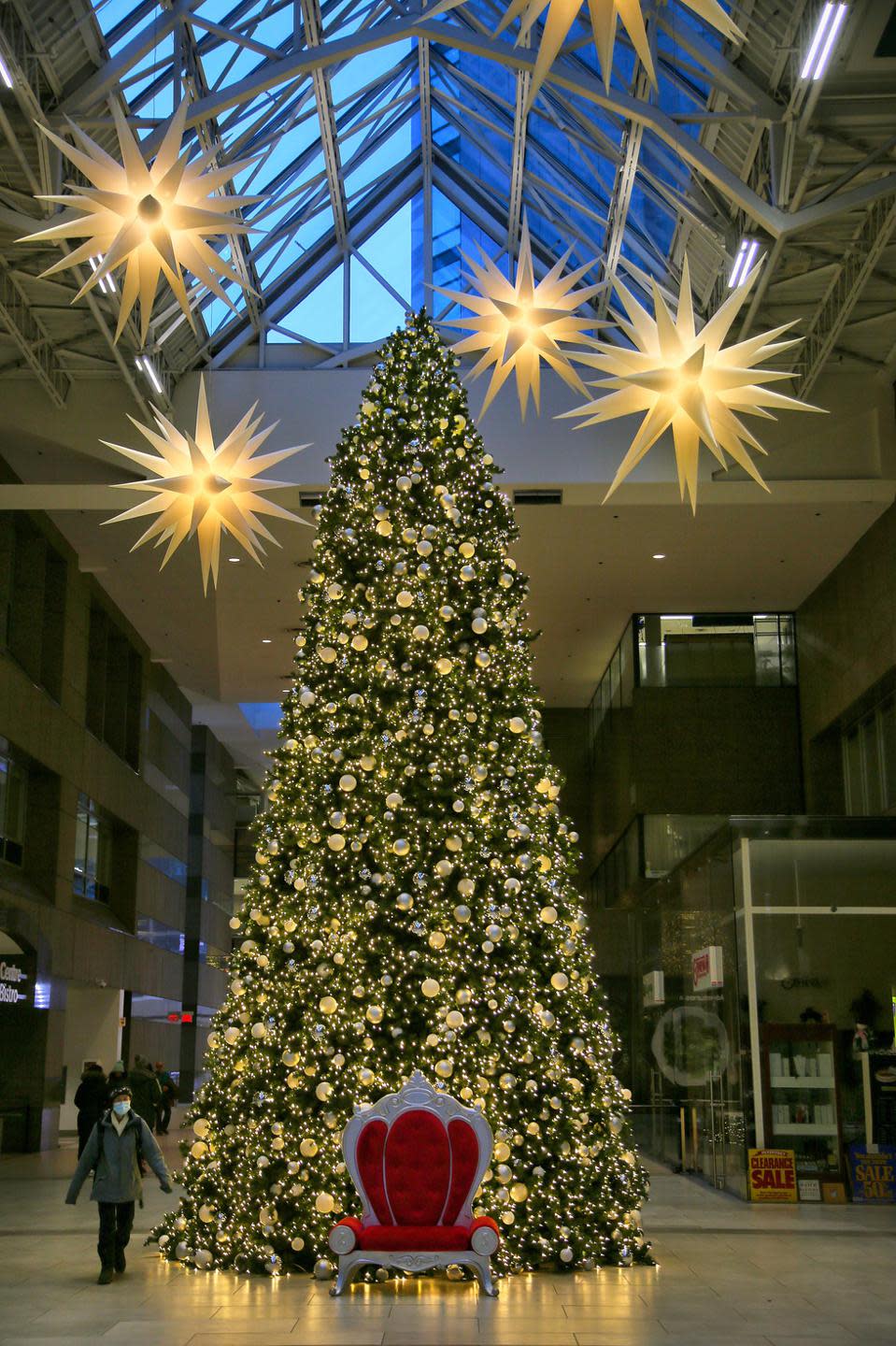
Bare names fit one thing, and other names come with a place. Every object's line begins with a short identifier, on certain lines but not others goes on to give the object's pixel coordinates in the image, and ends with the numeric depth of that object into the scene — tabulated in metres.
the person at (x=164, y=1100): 25.38
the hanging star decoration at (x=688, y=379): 8.05
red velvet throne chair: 8.88
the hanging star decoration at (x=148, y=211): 7.61
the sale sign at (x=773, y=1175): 15.84
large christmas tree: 9.49
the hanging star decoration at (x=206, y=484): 9.49
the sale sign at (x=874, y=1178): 15.85
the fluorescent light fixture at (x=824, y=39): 12.36
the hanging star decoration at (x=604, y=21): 5.69
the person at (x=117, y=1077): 15.80
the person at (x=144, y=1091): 20.16
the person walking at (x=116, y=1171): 9.81
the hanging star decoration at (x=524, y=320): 9.01
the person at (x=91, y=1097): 17.81
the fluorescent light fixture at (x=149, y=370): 19.39
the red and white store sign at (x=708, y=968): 18.00
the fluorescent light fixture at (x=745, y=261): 16.31
